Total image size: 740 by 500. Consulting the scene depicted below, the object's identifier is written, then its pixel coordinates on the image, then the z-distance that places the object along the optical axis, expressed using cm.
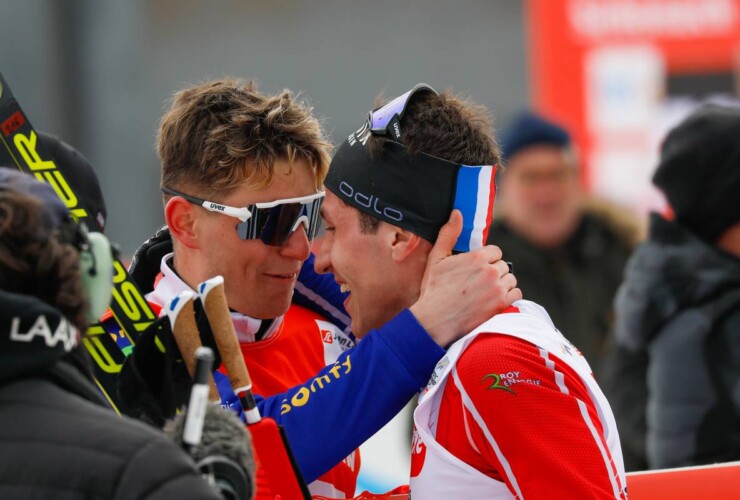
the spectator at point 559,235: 1155
